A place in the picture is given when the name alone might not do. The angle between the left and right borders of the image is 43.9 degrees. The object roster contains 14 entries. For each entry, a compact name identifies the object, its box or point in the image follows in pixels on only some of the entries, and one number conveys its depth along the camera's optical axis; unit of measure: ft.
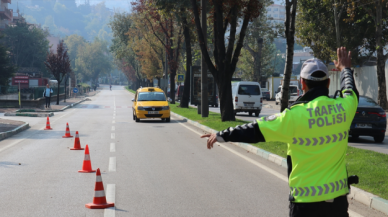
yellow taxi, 76.74
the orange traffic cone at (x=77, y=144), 42.73
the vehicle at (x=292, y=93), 139.89
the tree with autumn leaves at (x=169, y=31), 124.77
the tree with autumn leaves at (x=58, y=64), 147.02
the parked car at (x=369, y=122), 49.04
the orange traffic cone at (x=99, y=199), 21.34
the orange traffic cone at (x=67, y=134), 54.36
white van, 94.32
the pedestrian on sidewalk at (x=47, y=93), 117.91
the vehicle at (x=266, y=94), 181.88
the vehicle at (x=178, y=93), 169.32
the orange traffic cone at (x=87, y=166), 30.78
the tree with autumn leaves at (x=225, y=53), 66.49
